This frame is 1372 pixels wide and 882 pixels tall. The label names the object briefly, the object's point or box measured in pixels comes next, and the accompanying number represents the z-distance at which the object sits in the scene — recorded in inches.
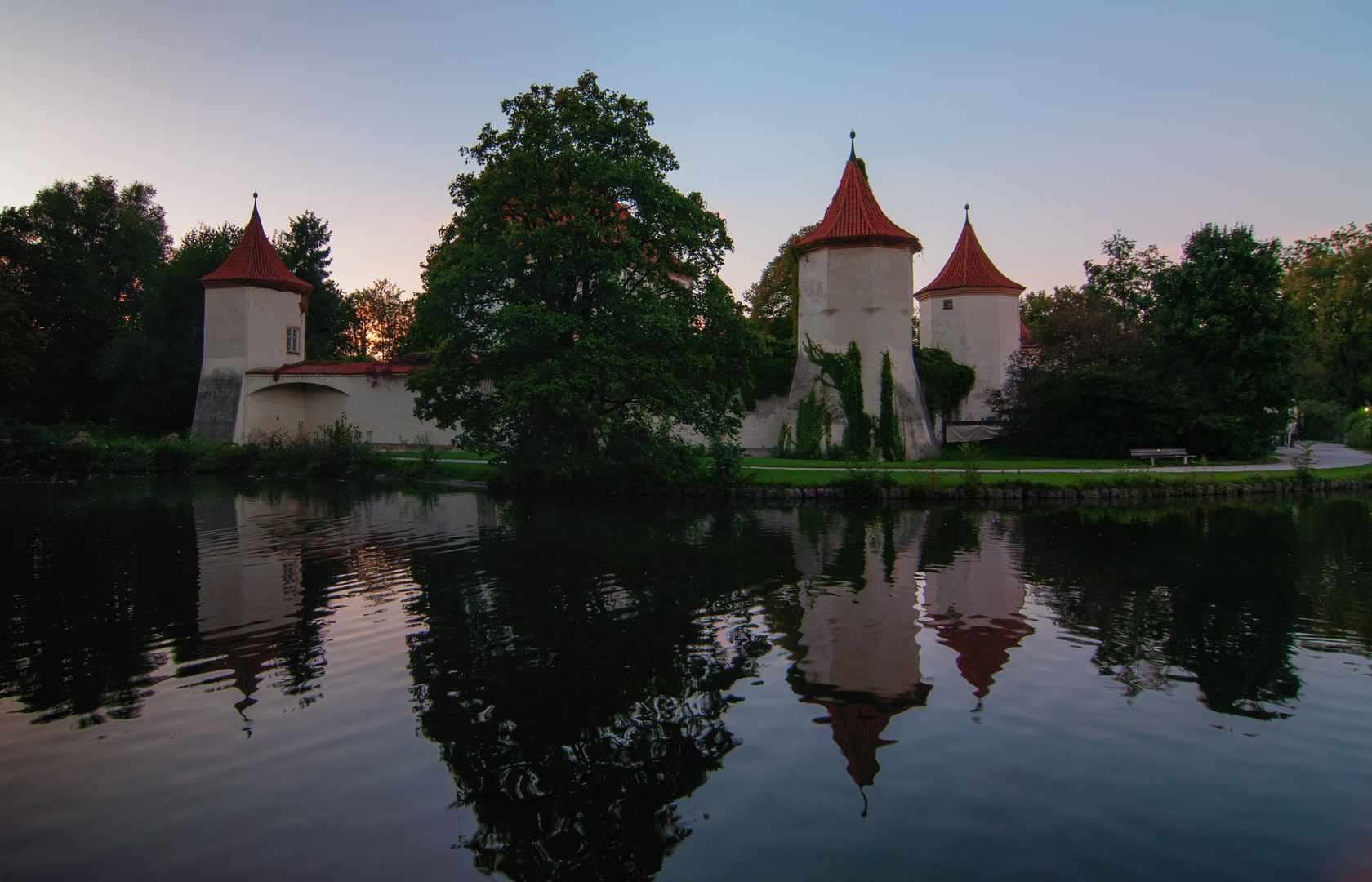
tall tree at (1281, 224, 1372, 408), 1745.8
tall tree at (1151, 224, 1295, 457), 1021.2
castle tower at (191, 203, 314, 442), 1293.1
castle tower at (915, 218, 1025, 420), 1395.2
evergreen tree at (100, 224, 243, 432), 1465.3
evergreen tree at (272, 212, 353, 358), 1601.9
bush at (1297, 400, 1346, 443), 1790.1
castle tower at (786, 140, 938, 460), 1074.1
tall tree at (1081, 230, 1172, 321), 1463.5
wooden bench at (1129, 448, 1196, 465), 927.0
